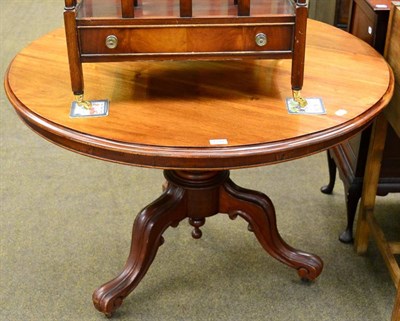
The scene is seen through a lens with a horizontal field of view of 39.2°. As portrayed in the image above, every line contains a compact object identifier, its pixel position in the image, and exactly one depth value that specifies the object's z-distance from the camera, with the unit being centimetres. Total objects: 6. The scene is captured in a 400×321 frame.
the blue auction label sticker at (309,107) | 120
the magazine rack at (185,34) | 115
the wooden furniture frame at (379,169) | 141
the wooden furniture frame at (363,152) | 153
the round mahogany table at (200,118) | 110
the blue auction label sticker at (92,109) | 119
